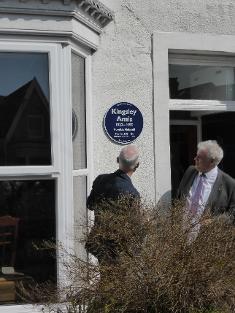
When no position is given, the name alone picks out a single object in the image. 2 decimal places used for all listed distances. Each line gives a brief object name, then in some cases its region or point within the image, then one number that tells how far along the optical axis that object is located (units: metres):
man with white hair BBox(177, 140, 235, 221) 5.04
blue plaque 5.86
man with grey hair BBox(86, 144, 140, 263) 4.58
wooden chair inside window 5.13
